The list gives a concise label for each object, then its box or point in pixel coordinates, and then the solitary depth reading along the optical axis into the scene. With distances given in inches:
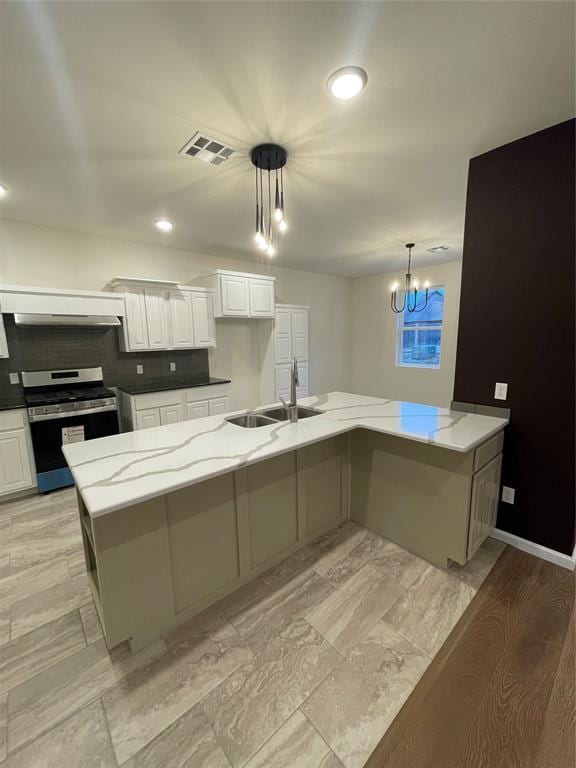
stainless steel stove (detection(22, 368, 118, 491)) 117.6
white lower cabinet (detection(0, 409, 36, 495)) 112.7
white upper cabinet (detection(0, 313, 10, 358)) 115.0
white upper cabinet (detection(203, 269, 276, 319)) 161.9
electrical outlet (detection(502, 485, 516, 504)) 87.8
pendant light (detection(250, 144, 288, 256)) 80.3
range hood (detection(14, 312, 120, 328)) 116.9
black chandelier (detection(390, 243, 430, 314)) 223.6
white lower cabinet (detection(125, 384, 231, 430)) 139.6
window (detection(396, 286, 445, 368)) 222.4
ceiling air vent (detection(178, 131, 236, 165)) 76.1
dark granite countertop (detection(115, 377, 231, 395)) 145.5
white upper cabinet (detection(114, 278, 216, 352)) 140.7
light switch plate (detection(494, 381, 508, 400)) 86.8
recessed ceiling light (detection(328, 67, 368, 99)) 56.6
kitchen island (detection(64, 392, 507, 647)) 56.8
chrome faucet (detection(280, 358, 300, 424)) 89.9
